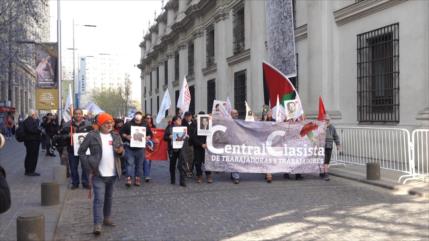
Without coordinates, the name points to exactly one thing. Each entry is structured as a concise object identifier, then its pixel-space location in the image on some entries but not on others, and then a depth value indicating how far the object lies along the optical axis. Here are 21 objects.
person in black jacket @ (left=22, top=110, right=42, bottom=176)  13.50
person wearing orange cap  7.25
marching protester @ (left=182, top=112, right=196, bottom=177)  12.44
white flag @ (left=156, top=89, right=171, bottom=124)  16.66
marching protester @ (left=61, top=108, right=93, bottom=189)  11.50
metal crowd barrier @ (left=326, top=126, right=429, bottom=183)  11.39
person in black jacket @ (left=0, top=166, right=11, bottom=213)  3.70
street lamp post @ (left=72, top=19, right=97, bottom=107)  35.34
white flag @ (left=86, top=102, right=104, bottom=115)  20.16
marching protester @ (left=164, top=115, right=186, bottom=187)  11.86
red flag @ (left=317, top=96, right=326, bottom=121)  13.16
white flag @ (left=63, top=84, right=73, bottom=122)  13.61
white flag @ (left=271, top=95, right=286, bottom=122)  12.95
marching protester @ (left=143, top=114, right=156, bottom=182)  12.54
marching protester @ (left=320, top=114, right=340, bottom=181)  12.57
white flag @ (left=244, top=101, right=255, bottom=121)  14.67
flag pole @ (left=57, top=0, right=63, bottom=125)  19.56
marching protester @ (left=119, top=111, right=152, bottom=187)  11.85
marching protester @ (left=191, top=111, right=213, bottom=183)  12.28
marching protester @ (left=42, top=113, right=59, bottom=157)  19.05
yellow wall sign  20.17
